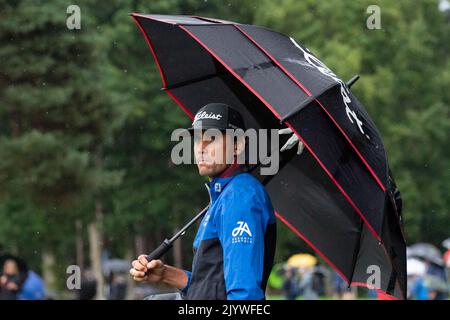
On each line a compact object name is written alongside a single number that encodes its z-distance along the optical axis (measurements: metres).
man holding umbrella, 9.20
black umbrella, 10.54
